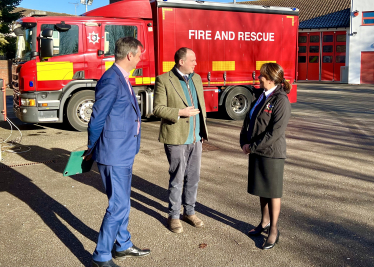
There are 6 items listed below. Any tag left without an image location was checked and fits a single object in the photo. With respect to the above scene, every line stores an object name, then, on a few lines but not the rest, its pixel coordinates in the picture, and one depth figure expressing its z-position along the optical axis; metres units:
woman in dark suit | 3.95
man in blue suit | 3.44
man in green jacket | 4.46
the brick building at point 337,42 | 29.58
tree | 26.83
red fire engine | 10.12
